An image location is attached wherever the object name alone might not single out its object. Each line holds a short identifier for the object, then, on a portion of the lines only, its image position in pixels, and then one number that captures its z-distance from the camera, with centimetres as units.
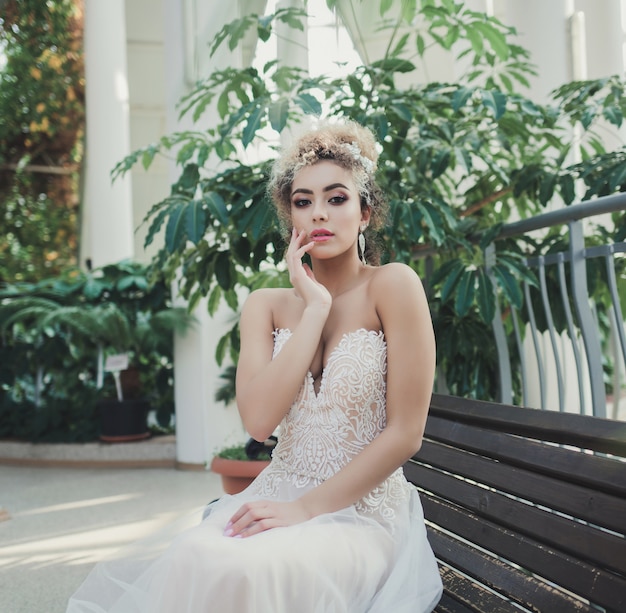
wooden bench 124
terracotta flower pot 346
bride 128
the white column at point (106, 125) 713
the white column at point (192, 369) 562
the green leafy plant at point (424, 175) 246
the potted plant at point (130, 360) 566
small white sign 565
